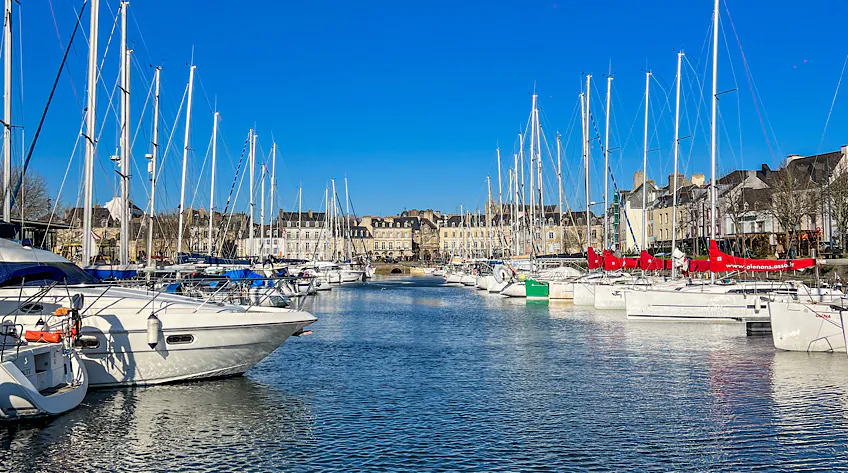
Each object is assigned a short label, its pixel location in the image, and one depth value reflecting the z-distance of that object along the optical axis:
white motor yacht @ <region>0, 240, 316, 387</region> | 23.92
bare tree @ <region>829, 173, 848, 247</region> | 73.19
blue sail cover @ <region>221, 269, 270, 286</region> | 53.08
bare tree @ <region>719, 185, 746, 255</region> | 85.97
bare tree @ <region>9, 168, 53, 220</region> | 79.88
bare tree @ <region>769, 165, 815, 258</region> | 75.94
